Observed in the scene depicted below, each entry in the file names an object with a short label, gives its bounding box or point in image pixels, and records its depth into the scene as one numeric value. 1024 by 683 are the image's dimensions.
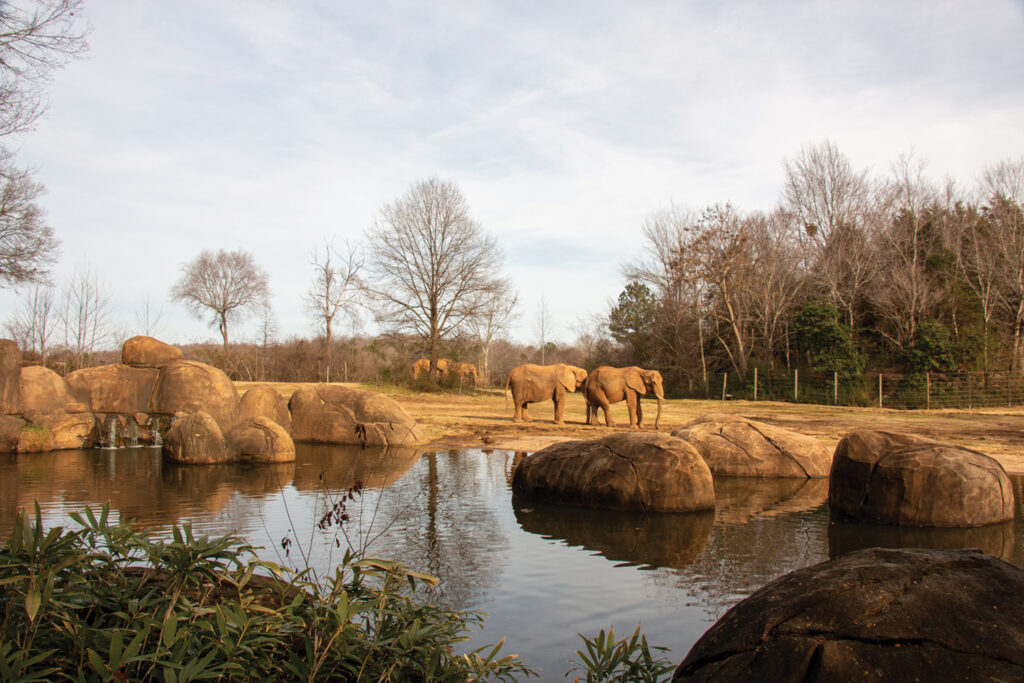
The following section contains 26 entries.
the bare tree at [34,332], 32.91
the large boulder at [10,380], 17.62
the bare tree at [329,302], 43.81
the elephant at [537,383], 22.86
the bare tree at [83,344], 34.50
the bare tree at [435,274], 39.28
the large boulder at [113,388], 19.19
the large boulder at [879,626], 2.77
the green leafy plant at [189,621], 2.98
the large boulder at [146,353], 20.05
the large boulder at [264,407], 18.50
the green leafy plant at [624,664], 3.72
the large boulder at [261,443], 13.93
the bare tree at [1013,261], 32.68
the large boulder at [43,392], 17.88
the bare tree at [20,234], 21.59
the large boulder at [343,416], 17.77
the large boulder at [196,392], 18.62
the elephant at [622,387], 21.05
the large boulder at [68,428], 16.20
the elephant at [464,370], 39.66
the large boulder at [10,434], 15.10
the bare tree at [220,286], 54.64
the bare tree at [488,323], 40.22
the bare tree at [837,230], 37.62
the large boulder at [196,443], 13.79
